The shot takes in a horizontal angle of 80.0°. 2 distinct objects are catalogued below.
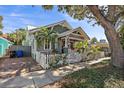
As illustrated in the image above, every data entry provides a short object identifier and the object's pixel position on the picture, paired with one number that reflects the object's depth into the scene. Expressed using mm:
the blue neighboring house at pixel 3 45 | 10185
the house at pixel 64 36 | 7966
